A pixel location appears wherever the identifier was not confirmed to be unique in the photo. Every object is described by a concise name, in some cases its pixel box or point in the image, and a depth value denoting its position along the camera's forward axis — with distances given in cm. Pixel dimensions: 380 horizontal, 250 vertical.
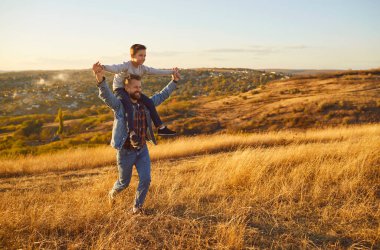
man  420
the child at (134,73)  418
